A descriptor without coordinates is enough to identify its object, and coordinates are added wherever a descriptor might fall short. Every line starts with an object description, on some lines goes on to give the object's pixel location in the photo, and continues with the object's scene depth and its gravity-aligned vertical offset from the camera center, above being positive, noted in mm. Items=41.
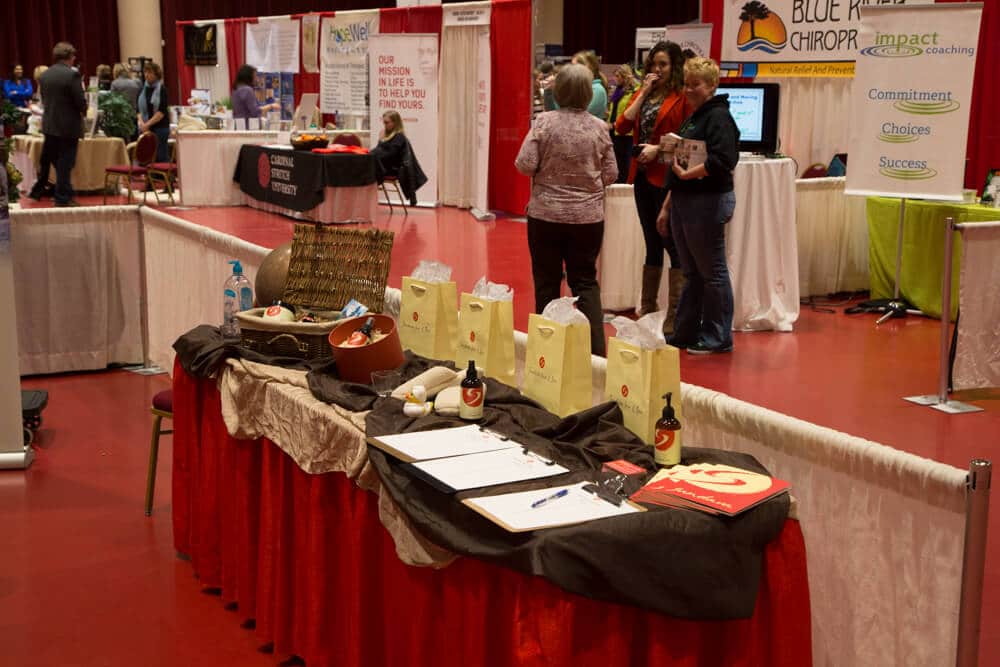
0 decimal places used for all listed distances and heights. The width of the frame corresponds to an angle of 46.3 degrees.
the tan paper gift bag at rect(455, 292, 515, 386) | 2775 -542
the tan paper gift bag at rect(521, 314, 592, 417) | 2492 -549
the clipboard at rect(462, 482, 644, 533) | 1923 -672
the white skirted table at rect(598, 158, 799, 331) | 6289 -759
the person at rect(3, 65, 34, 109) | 15102 +79
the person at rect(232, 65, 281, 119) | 12555 +52
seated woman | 10766 -455
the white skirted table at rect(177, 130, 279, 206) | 11375 -592
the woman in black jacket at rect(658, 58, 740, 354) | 5156 -487
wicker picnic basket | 3371 -475
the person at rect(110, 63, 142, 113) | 13750 +145
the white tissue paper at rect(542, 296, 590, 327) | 2504 -438
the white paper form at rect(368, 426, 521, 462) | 2303 -672
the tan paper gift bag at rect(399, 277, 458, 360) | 3037 -548
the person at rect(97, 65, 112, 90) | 15266 +300
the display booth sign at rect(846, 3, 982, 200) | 5906 +57
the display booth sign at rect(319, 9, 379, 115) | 13703 +509
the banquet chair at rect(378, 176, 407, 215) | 10984 -824
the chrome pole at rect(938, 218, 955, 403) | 4777 -804
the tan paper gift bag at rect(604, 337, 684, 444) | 2268 -529
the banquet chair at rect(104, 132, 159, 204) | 10750 -519
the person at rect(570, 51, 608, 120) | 10078 +75
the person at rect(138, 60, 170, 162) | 12551 -59
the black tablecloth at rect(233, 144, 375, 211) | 10023 -615
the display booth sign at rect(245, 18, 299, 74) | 16250 +815
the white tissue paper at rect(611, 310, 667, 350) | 2268 -433
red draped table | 1877 -935
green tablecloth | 6512 -784
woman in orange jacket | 5781 -147
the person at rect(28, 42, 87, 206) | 10352 -125
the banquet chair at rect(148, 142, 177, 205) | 11641 -702
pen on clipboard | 2006 -669
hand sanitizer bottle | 3582 -591
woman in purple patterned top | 4754 -329
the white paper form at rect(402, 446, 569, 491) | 2135 -672
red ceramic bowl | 2889 -621
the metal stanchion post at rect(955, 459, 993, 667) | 1820 -698
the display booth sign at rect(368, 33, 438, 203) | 11625 +169
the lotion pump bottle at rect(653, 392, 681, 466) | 2168 -604
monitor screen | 6754 -28
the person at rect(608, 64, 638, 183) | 9672 -40
